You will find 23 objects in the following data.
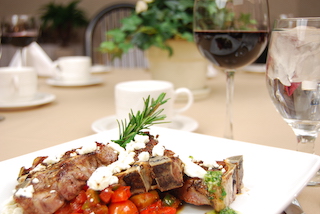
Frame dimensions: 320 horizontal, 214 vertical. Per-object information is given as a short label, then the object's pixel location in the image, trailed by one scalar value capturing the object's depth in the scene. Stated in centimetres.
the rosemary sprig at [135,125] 34
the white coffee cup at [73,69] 78
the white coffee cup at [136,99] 46
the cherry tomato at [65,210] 28
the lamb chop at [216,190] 28
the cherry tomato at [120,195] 28
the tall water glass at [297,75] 33
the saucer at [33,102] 59
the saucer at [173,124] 48
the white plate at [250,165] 28
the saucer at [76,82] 76
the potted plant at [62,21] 244
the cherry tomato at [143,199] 28
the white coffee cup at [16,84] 59
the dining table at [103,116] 45
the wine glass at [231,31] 45
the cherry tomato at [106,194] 27
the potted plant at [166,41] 61
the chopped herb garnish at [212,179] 28
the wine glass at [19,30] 70
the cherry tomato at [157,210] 28
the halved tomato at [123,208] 27
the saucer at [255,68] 88
